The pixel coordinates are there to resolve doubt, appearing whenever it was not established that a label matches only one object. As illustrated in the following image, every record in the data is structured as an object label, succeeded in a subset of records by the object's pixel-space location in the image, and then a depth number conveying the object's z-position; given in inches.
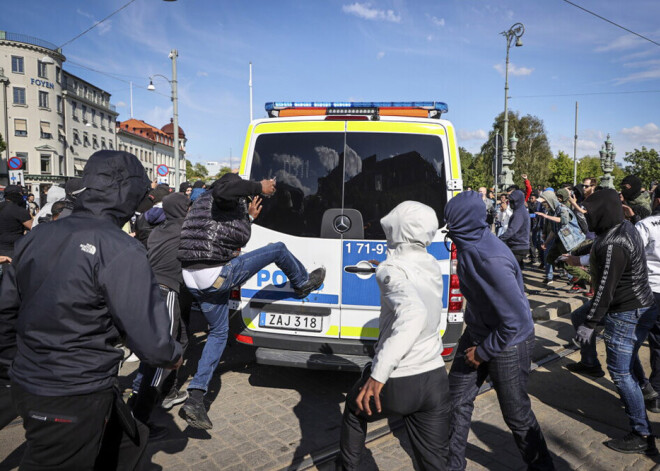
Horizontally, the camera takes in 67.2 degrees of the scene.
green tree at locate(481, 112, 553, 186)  2214.6
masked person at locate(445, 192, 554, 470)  108.7
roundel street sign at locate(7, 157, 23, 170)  683.9
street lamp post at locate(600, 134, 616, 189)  912.2
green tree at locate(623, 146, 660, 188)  1927.9
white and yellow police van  164.9
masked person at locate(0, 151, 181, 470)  76.7
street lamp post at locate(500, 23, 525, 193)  625.0
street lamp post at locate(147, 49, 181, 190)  776.9
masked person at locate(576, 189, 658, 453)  140.4
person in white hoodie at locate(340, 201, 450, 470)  90.9
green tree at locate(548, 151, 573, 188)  2311.8
